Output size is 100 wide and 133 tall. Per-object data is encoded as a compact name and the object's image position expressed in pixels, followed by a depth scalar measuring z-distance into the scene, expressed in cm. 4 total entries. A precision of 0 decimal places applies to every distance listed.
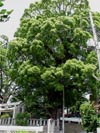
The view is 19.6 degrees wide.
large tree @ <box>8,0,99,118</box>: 1555
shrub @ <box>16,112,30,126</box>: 1609
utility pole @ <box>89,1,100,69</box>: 916
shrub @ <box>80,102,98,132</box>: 1121
